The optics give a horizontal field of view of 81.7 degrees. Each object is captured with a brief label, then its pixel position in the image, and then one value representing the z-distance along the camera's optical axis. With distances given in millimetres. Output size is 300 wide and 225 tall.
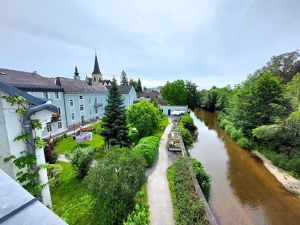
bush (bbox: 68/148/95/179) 12258
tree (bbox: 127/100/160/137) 21828
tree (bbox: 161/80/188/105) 55781
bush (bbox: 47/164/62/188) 11267
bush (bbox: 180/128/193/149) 23797
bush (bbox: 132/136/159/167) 14523
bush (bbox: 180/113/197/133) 31288
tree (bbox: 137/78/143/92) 86025
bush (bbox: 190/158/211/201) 12375
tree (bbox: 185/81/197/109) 64469
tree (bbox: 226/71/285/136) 20772
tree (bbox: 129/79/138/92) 85688
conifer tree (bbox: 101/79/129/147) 17609
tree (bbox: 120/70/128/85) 94750
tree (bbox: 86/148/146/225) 7195
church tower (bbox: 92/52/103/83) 54000
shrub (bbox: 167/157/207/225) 8195
